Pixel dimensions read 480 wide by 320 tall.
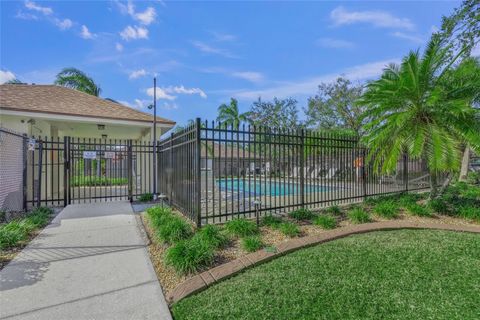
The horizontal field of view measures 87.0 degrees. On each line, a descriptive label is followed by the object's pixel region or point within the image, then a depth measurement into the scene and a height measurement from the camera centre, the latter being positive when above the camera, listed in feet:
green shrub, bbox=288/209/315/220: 19.66 -3.83
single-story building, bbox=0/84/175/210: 23.52 +6.32
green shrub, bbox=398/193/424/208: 23.72 -3.52
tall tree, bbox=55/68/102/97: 65.98 +23.77
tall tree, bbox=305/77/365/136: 76.43 +18.82
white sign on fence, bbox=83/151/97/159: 28.48 +1.67
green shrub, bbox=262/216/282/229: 17.70 -3.99
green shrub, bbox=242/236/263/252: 13.80 -4.30
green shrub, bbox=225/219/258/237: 16.07 -3.96
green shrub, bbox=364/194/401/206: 25.45 -3.55
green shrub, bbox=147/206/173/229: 17.85 -3.64
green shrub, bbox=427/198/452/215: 22.01 -3.77
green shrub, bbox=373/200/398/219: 20.70 -3.81
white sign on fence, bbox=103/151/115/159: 33.62 +1.88
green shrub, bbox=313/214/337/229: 17.88 -4.07
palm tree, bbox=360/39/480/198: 20.80 +4.69
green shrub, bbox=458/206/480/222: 20.20 -4.02
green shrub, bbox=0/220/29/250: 14.84 -3.96
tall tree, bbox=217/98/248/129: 102.80 +22.04
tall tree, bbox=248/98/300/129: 102.42 +22.25
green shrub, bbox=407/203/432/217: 21.17 -3.94
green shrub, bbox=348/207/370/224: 19.44 -4.01
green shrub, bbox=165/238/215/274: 11.62 -4.24
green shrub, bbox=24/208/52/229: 18.56 -3.80
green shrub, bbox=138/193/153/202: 30.25 -3.52
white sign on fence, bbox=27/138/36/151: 24.35 +2.47
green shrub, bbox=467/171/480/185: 44.04 -2.62
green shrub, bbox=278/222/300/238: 16.16 -4.12
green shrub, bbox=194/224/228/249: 13.94 -3.99
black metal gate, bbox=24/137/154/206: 25.82 +0.12
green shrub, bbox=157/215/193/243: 14.94 -3.88
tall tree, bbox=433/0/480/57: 31.78 +18.02
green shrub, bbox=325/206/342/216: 21.67 -3.92
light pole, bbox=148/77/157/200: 31.37 +0.89
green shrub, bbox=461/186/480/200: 27.99 -3.54
